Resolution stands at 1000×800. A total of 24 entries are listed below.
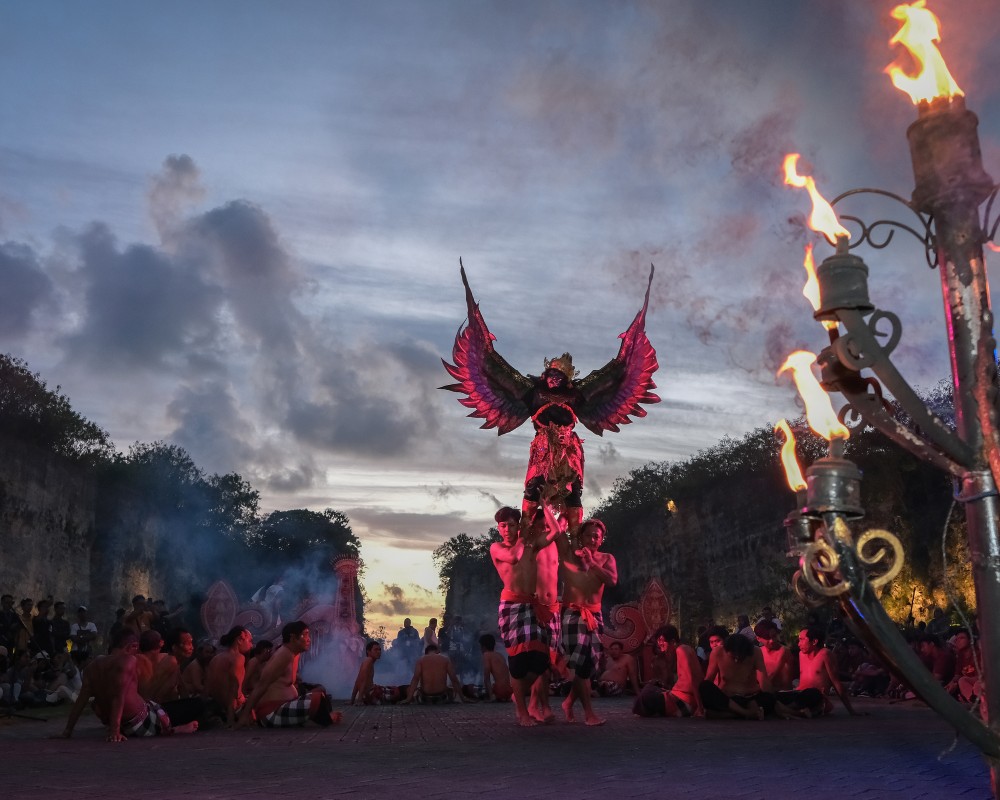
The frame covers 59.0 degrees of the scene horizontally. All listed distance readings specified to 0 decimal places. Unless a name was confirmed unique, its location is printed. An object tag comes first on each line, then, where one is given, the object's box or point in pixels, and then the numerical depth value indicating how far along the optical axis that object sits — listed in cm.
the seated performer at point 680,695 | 913
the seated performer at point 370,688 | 1284
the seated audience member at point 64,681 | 1264
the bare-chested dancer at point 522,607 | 816
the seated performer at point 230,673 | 935
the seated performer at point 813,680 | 952
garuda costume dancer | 1287
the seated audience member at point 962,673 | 948
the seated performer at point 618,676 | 1457
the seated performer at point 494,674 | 1290
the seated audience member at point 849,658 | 1469
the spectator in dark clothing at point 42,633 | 1368
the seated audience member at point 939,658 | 1051
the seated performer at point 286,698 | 864
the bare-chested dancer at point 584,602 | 831
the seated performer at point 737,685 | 897
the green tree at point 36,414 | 2786
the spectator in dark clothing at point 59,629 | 1409
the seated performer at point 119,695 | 733
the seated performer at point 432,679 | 1273
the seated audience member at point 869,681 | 1359
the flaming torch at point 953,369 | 228
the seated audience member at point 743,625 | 1477
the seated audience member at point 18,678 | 1148
